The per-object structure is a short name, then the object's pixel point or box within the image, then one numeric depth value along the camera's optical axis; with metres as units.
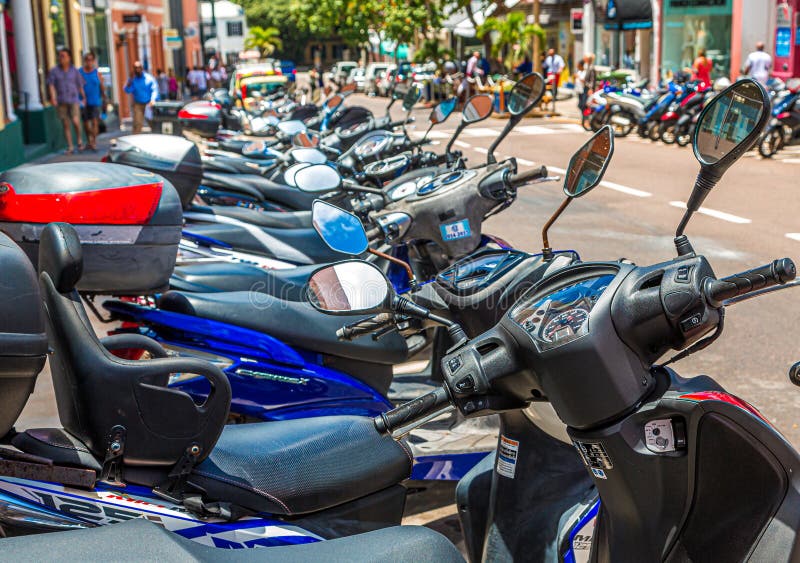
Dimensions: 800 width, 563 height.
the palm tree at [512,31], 30.67
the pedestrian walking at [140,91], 21.23
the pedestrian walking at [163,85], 31.34
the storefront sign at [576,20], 37.50
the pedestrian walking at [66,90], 18.78
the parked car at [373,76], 48.41
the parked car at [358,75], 49.33
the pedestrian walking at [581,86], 25.72
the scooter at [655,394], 1.74
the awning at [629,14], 32.28
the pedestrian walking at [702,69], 23.97
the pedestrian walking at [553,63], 30.07
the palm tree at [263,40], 92.00
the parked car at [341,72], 53.16
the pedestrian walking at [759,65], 21.11
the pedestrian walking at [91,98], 20.16
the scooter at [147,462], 2.40
